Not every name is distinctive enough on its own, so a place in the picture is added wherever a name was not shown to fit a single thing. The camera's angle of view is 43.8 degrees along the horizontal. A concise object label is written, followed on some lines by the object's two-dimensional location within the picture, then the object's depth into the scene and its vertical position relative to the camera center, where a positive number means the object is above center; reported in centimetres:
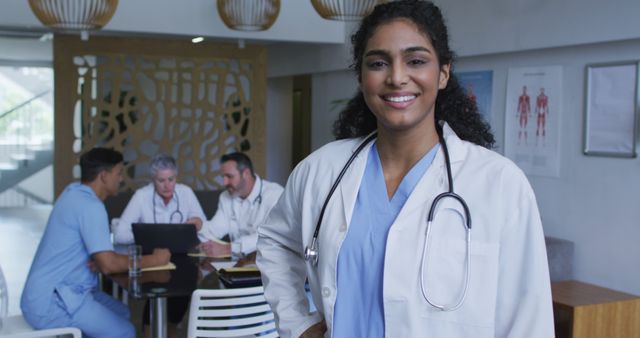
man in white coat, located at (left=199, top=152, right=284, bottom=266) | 502 -44
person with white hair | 524 -49
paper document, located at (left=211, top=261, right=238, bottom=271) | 415 -70
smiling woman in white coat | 147 -16
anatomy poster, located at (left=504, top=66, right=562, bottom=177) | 514 +13
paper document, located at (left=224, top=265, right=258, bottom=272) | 385 -66
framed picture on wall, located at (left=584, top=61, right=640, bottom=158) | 452 +18
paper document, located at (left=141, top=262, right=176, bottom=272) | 406 -70
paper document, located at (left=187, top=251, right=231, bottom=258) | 452 -70
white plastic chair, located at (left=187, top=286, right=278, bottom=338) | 330 -76
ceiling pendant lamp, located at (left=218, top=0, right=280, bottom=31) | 639 +98
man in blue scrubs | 377 -66
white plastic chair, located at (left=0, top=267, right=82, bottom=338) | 373 -95
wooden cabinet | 405 -91
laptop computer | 445 -59
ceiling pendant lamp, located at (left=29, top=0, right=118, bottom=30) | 552 +82
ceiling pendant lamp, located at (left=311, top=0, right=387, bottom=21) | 560 +89
